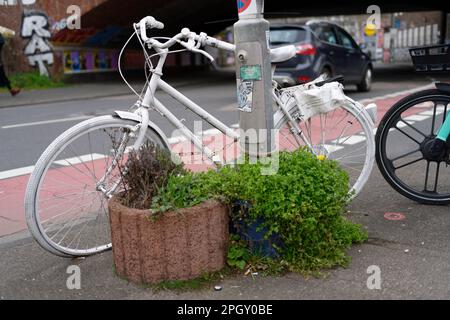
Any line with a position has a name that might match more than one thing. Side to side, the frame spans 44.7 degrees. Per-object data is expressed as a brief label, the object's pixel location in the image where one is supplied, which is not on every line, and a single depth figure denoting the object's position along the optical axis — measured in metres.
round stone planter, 2.99
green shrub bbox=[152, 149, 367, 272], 3.10
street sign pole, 3.31
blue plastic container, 3.20
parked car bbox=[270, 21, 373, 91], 12.70
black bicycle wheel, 4.30
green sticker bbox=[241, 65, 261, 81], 3.36
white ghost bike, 3.31
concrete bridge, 18.69
